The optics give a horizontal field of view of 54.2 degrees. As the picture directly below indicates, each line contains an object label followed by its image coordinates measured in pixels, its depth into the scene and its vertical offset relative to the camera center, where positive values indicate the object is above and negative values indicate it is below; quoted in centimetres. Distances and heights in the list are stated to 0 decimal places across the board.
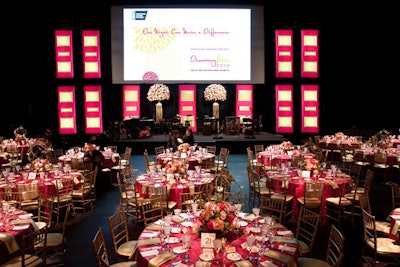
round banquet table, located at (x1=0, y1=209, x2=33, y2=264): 436 -145
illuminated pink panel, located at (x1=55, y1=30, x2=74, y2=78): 1627 +230
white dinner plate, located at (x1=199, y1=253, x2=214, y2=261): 359 -138
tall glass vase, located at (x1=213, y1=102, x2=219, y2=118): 1745 -4
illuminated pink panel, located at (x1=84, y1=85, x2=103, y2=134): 1655 +4
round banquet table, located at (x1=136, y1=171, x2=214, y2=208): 669 -131
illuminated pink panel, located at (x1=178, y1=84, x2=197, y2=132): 1762 +33
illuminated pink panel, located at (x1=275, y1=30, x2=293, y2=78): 1647 +231
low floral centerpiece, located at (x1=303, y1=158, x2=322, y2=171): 724 -106
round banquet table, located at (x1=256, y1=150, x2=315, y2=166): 960 -122
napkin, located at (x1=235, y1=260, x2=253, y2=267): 349 -140
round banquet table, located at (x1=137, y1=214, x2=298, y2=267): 366 -139
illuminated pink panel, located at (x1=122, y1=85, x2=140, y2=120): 1758 +35
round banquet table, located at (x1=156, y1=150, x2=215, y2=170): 944 -121
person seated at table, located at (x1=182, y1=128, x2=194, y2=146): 1104 -84
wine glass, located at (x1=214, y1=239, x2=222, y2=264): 358 -126
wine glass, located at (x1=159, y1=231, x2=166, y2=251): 399 -136
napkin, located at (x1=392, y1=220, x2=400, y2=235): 484 -149
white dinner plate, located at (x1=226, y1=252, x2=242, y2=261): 361 -138
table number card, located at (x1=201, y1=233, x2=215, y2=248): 374 -126
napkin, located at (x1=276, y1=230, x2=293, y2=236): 431 -138
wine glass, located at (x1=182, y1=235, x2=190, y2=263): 364 -134
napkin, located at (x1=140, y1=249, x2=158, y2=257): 379 -141
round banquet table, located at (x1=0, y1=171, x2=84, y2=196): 689 -131
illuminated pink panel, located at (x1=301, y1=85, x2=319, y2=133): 1673 -6
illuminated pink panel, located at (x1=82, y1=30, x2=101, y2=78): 1628 +234
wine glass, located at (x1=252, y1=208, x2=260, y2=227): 450 -120
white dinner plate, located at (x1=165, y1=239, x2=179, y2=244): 406 -137
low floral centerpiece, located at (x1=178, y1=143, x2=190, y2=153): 969 -97
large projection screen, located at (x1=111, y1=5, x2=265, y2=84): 1591 +265
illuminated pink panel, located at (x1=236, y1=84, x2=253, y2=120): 1777 +27
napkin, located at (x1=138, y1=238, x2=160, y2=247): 405 -139
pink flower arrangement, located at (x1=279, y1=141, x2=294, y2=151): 1036 -102
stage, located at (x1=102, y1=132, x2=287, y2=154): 1465 -128
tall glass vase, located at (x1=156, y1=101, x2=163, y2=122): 1743 -11
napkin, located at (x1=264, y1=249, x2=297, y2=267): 362 -140
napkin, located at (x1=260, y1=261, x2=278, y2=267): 350 -140
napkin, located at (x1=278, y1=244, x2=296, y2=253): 385 -139
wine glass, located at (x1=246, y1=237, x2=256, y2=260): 370 -126
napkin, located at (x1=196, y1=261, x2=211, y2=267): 346 -138
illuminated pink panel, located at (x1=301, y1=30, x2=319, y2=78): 1655 +227
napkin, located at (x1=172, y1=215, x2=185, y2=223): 465 -132
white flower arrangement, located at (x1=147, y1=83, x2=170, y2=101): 1720 +69
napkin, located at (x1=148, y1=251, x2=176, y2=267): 359 -140
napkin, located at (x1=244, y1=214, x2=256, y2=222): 465 -132
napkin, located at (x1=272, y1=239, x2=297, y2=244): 408 -139
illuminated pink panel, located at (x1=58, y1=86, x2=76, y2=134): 1645 -3
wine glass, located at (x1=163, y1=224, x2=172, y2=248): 402 -125
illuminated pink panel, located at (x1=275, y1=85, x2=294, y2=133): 1667 +9
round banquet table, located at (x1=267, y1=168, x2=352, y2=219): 680 -138
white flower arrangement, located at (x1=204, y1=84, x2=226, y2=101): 1731 +67
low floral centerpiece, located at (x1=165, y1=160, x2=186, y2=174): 706 -107
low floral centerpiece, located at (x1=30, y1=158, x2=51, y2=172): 750 -108
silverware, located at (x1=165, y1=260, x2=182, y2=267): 355 -141
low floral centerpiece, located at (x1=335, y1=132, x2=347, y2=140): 1265 -93
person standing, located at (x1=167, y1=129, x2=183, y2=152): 1076 -90
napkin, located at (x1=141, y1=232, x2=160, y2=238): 427 -138
